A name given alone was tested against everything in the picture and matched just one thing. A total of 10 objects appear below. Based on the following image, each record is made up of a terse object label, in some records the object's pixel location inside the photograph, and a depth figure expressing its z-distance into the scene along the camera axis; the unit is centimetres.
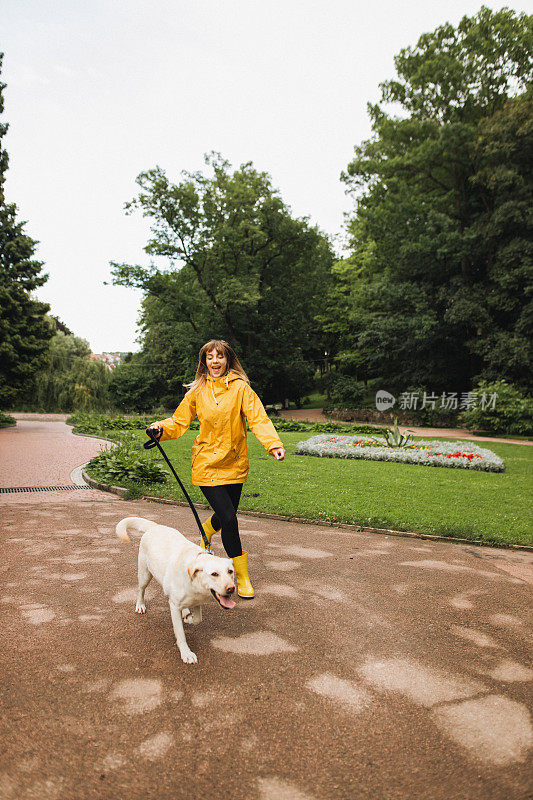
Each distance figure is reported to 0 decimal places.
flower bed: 1155
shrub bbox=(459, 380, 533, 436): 2028
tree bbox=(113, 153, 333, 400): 3108
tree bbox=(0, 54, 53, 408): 2303
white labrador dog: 250
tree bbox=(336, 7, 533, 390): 2414
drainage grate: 837
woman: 352
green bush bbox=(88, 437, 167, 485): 867
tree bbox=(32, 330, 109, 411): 3197
